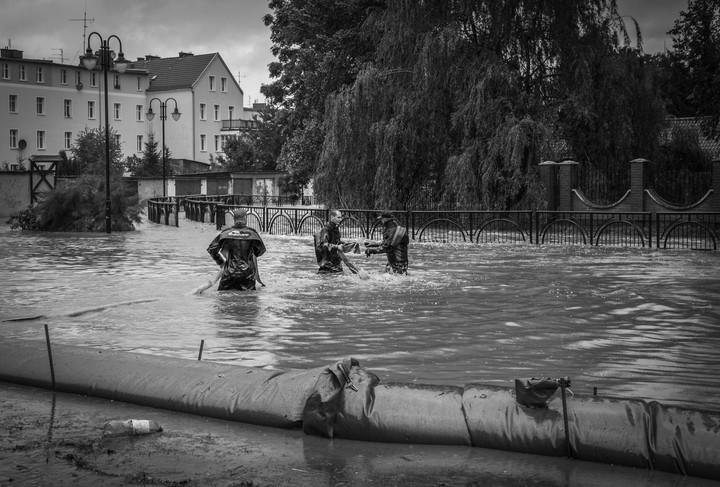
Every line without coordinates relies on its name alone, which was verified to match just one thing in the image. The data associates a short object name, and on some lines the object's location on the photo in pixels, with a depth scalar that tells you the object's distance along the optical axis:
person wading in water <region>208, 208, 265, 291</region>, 15.79
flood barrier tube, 6.20
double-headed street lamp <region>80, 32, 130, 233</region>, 34.44
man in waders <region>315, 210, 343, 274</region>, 18.72
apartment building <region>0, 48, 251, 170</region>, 86.75
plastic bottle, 6.95
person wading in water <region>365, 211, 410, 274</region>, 18.19
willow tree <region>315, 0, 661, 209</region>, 33.22
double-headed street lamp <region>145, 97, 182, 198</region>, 59.62
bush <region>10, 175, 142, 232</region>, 35.06
